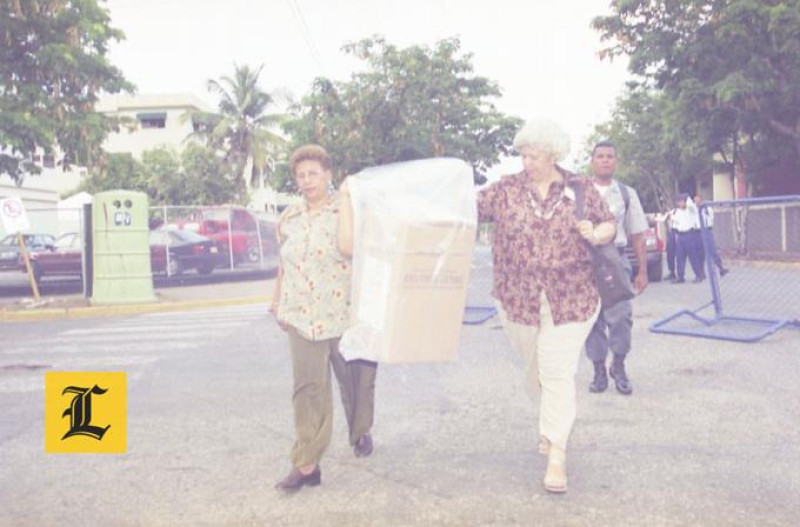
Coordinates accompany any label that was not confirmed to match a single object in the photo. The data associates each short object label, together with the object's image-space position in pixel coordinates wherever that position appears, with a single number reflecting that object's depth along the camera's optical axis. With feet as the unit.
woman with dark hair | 13.55
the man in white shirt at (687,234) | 49.44
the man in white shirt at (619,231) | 19.74
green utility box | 47.75
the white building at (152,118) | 186.09
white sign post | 48.91
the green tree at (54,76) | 46.39
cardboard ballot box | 12.01
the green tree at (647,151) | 117.19
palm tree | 152.69
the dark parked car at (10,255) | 75.25
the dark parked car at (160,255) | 67.41
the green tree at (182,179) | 143.54
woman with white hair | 13.57
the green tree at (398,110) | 74.49
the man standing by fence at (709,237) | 30.71
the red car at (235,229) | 72.18
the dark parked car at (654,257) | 51.26
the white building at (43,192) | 117.31
